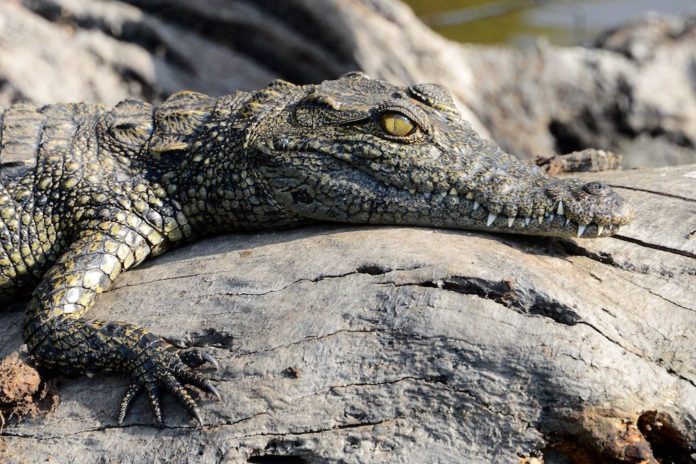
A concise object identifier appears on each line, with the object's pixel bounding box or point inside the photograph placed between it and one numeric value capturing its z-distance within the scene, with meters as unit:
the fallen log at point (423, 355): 6.45
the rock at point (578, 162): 10.48
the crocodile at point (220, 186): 7.66
